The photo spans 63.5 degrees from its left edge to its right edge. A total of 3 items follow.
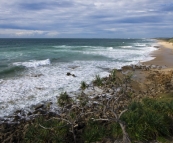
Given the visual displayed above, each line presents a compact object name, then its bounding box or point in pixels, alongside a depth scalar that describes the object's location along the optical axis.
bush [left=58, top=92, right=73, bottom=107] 7.45
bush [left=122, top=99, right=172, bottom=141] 5.35
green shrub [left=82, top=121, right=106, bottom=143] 5.49
